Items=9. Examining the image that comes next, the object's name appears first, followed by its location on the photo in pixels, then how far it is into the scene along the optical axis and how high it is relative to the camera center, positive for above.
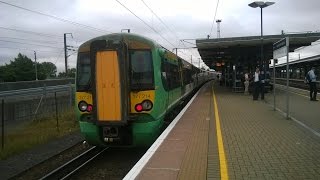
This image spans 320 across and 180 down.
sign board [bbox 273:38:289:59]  8.50 +0.95
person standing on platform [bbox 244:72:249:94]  17.73 -0.42
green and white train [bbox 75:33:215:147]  6.07 -0.23
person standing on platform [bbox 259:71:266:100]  13.74 -0.24
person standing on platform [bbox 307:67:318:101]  12.42 -0.39
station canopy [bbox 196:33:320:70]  17.63 +2.33
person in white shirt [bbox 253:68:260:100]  13.81 -0.47
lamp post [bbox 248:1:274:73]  15.71 +4.31
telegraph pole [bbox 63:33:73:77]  27.63 +3.19
